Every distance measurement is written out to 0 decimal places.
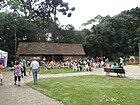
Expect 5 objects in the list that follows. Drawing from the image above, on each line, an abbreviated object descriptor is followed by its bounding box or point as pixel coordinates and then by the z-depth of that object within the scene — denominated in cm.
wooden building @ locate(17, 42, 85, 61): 2228
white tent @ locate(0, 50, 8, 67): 1499
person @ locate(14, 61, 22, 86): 726
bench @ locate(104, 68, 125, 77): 944
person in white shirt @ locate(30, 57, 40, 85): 732
